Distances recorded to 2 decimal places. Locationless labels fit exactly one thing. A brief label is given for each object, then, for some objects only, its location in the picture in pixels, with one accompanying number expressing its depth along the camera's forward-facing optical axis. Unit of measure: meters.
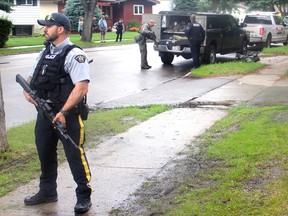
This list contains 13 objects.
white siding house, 46.75
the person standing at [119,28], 35.92
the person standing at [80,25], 39.62
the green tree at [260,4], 42.65
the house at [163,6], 71.56
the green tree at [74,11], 48.97
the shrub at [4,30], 27.98
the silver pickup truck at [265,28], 25.73
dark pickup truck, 18.38
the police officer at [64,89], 4.66
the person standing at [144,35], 17.94
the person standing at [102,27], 35.63
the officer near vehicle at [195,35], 17.06
